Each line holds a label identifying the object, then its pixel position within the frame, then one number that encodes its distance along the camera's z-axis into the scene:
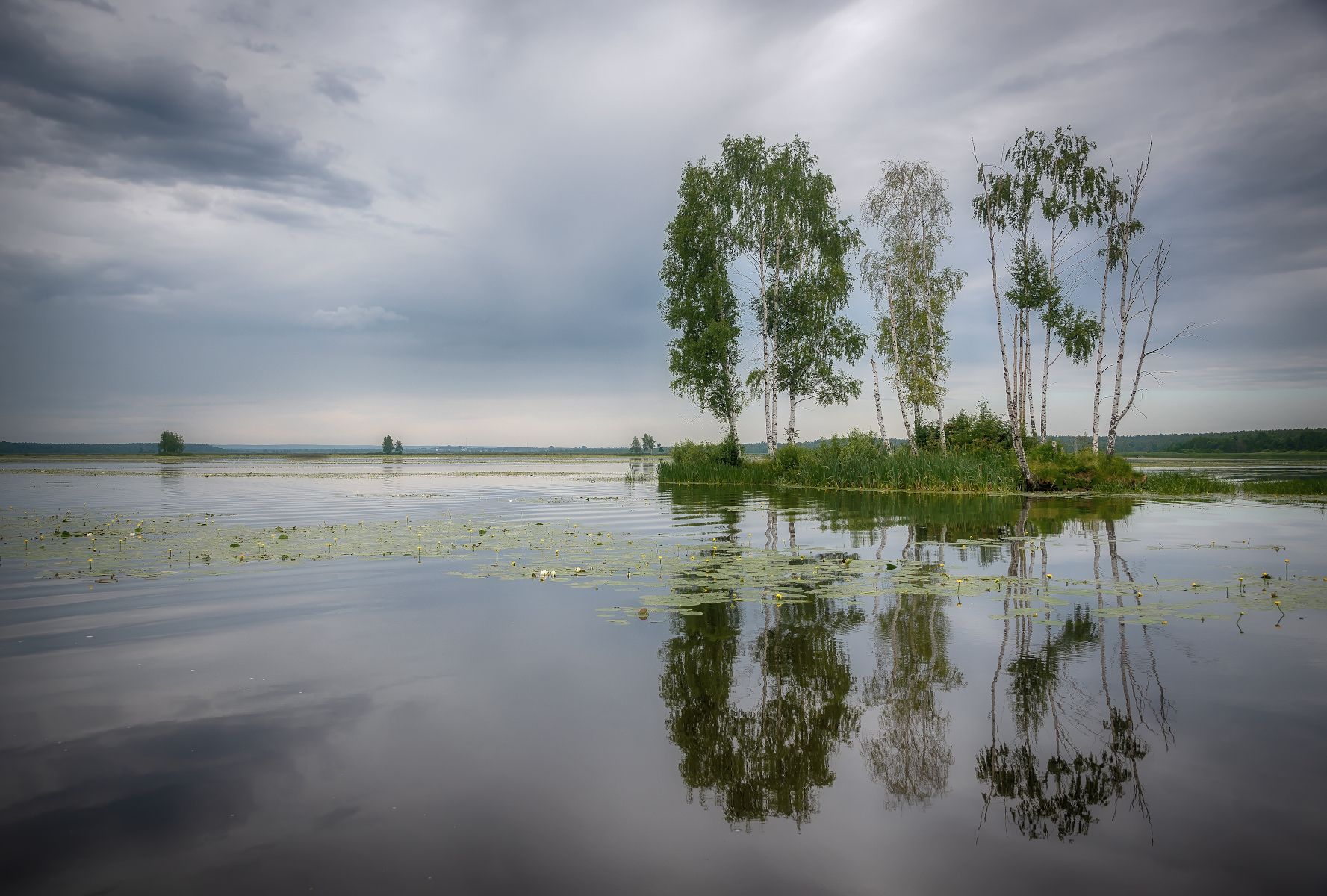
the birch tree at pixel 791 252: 38.62
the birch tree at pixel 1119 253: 33.12
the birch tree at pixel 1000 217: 29.36
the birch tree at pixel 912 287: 39.22
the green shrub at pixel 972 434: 39.88
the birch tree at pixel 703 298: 40.62
